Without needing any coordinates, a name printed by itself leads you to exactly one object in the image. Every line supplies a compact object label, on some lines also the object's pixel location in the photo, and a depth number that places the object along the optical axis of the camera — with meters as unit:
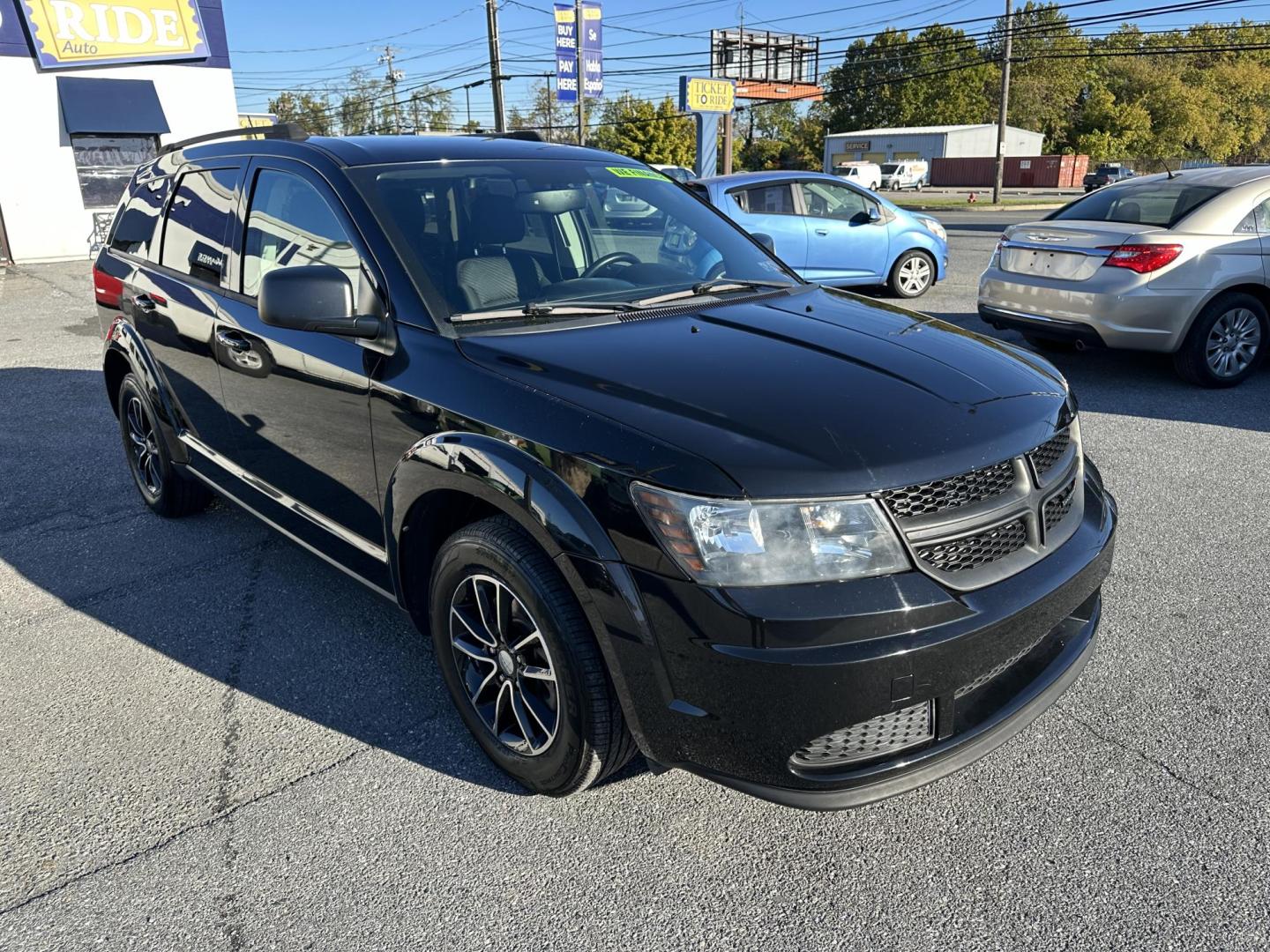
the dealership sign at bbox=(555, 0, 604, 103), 30.72
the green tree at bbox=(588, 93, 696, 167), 66.88
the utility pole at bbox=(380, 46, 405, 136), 71.50
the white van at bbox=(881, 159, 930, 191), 64.44
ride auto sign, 18.03
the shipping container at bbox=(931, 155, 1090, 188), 68.44
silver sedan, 6.78
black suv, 2.08
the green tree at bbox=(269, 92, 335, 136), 87.25
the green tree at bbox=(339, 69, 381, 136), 82.38
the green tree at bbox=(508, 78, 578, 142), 91.19
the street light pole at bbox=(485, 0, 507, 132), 32.03
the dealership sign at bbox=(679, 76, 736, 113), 31.17
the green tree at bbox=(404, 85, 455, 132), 74.12
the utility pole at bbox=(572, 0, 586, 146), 30.47
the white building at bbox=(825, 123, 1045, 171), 78.50
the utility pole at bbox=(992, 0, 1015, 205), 38.50
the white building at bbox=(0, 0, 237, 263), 18.06
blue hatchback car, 10.89
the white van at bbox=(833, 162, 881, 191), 50.40
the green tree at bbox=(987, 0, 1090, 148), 83.31
